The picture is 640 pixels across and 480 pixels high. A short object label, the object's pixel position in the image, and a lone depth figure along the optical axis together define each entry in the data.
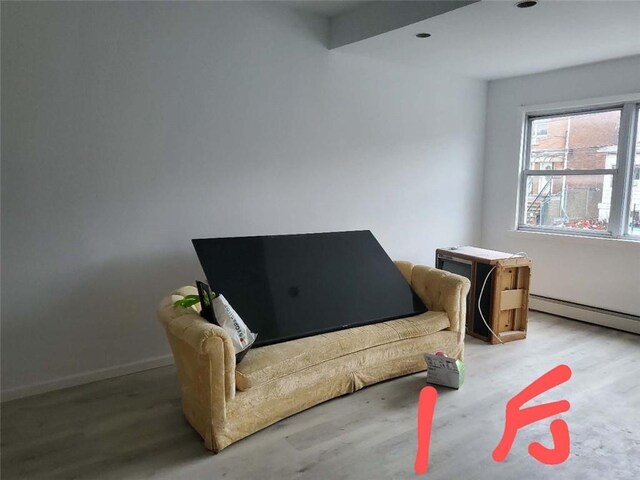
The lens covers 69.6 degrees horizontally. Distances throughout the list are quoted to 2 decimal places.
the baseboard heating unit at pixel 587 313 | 3.90
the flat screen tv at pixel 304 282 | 2.70
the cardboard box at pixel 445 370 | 2.78
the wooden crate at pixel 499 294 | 3.58
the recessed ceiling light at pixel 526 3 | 2.59
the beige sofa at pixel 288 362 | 2.09
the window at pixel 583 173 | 3.94
